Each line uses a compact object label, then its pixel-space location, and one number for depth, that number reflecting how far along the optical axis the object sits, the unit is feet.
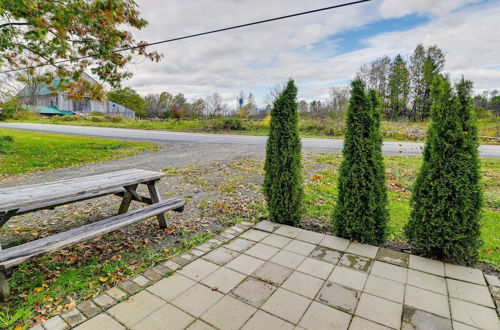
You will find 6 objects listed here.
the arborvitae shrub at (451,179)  8.10
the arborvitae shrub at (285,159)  11.57
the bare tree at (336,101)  72.69
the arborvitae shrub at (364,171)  9.73
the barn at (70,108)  162.50
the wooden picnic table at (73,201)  7.02
